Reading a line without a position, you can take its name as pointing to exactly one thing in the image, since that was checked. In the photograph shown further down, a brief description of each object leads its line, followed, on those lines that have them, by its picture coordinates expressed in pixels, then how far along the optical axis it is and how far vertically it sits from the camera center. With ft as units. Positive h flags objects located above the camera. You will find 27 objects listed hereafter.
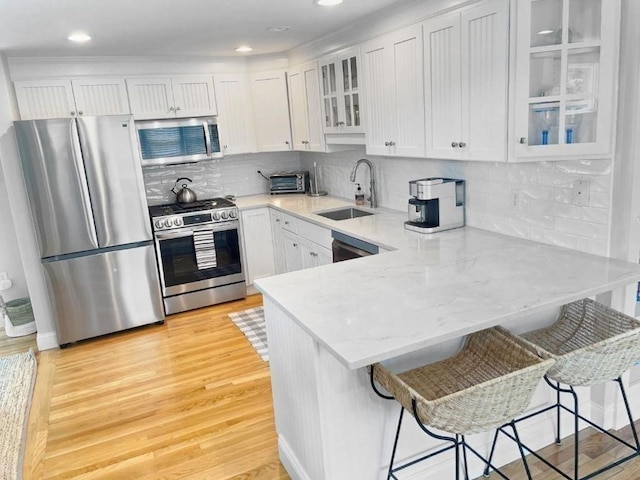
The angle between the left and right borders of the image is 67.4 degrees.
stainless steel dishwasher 10.29 -2.44
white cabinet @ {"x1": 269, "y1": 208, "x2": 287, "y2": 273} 15.37 -3.08
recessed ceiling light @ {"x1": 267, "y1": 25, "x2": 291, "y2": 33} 11.45 +2.71
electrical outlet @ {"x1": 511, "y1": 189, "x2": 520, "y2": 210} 8.93 -1.37
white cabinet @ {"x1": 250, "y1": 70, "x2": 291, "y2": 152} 15.65 +1.07
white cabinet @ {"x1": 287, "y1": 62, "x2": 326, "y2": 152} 14.07 +0.98
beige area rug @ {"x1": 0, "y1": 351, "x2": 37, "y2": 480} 8.39 -5.03
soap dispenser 14.05 -1.73
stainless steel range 14.26 -3.13
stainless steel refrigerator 12.02 -1.64
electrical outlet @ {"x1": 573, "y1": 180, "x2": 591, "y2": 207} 7.58 -1.15
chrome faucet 13.43 -1.27
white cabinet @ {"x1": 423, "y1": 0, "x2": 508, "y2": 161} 7.78 +0.79
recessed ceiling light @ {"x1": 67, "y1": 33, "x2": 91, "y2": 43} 10.71 +2.71
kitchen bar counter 5.62 -2.19
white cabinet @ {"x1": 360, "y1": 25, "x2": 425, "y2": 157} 9.82 +0.86
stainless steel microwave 14.34 +0.32
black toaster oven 17.15 -1.40
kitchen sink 13.87 -2.16
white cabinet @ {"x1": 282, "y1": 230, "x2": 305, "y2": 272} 14.21 -3.27
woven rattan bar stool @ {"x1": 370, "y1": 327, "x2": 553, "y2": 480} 5.06 -2.95
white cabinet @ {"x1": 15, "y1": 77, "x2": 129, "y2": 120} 13.16 +1.72
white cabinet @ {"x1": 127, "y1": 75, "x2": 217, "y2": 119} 14.42 +1.66
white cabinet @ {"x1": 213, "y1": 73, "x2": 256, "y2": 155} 15.57 +1.09
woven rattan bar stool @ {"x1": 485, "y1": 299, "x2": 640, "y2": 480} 5.71 -2.93
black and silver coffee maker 9.79 -1.50
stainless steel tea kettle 15.83 -1.44
